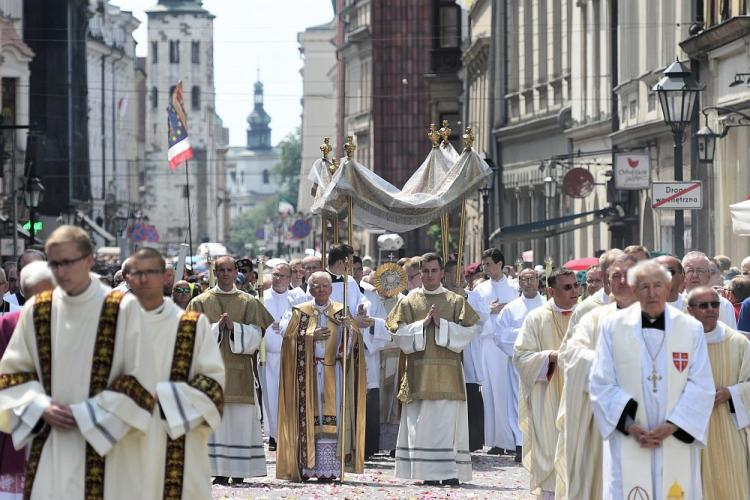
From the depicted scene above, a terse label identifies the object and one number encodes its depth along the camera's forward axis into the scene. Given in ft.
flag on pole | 142.31
